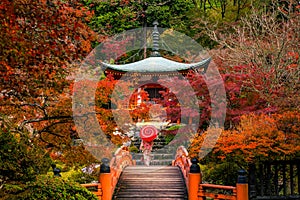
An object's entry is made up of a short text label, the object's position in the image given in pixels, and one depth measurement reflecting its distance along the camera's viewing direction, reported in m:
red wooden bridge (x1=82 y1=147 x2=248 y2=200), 11.27
